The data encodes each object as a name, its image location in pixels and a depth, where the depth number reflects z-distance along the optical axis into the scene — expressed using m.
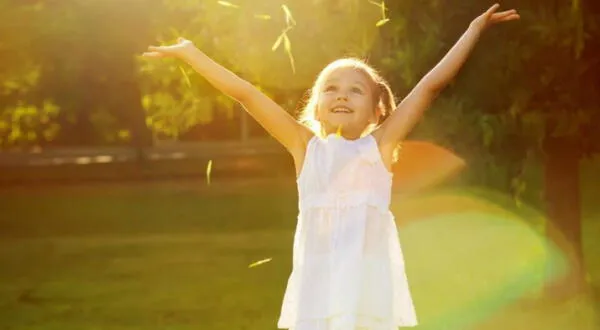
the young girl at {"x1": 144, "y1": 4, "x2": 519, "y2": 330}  3.79
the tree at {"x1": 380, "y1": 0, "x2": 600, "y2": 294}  7.95
